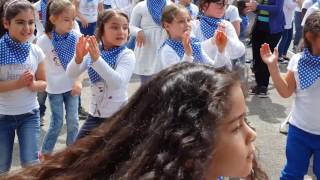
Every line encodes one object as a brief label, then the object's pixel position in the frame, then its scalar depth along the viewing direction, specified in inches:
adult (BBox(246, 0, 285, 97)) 268.4
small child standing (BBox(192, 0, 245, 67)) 190.1
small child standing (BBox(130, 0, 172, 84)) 215.0
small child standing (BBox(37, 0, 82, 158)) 181.2
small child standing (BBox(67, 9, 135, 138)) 151.0
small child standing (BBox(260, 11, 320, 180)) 140.9
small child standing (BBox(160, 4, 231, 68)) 165.5
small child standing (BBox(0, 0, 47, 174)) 147.1
